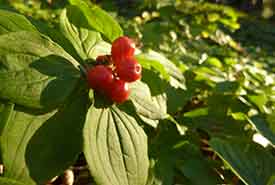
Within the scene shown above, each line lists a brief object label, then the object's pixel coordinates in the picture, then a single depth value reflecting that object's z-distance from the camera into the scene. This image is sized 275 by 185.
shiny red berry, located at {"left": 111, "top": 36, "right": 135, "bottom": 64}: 0.15
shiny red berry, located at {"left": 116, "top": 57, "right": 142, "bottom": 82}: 0.14
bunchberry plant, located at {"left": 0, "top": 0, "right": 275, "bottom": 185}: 0.13
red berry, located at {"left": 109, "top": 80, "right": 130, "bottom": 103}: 0.14
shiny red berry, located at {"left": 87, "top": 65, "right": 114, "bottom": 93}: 0.14
